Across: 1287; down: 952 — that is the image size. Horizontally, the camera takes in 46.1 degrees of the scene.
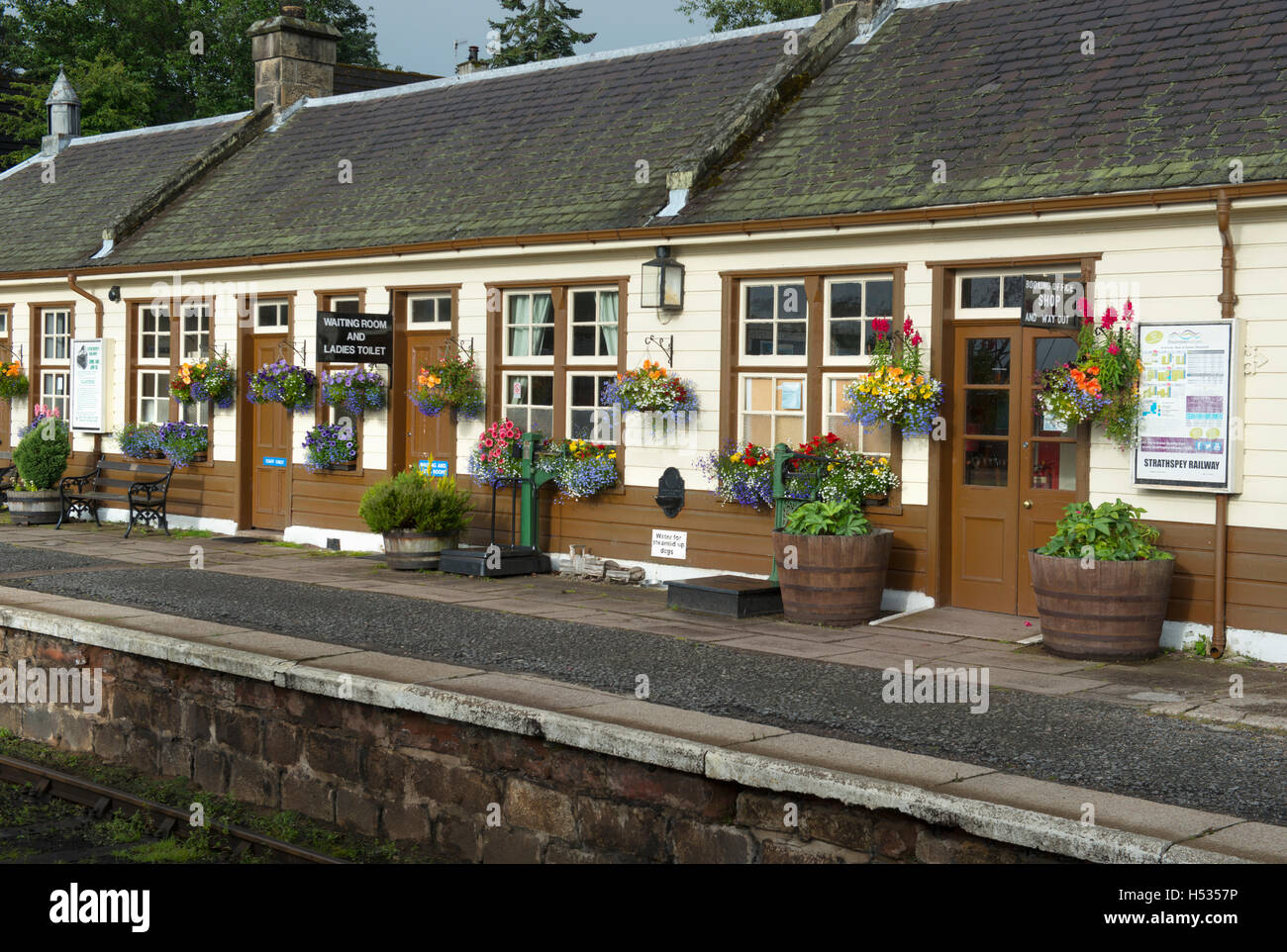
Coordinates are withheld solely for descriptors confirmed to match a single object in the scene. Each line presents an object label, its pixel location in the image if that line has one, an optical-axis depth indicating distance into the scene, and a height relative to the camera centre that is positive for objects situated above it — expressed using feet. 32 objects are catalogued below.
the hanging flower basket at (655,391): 41.86 +1.43
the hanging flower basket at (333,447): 52.31 -0.25
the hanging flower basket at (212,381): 56.03 +2.18
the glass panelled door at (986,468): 36.45 -0.57
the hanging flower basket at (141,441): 59.82 -0.09
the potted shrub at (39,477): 60.75 -1.56
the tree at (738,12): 141.79 +41.19
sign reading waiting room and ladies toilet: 47.62 +3.28
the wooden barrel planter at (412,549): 45.98 -3.31
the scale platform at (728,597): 37.76 -3.89
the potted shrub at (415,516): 45.65 -2.28
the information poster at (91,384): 61.41 +2.24
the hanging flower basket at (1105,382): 33.14 +1.40
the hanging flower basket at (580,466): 44.16 -0.73
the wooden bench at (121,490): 58.44 -2.02
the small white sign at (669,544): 42.86 -2.91
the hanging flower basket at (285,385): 52.75 +1.94
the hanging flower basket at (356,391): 50.75 +1.68
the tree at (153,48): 124.06 +33.25
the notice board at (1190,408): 32.01 +0.84
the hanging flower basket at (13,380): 65.10 +2.51
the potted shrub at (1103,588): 31.37 -2.97
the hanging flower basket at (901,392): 36.52 +1.28
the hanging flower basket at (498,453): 46.14 -0.36
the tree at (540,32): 150.20 +41.52
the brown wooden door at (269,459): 55.42 -0.72
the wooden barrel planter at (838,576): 35.81 -3.16
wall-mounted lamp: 42.04 +4.47
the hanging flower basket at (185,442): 57.93 -0.11
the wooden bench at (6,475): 64.49 -1.60
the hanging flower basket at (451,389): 47.44 +1.66
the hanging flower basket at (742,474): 39.86 -0.83
